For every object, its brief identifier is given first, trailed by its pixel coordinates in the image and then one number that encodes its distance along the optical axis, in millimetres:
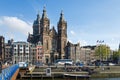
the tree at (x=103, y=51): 76686
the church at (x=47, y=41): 78707
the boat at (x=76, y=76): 33797
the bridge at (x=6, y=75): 16403
